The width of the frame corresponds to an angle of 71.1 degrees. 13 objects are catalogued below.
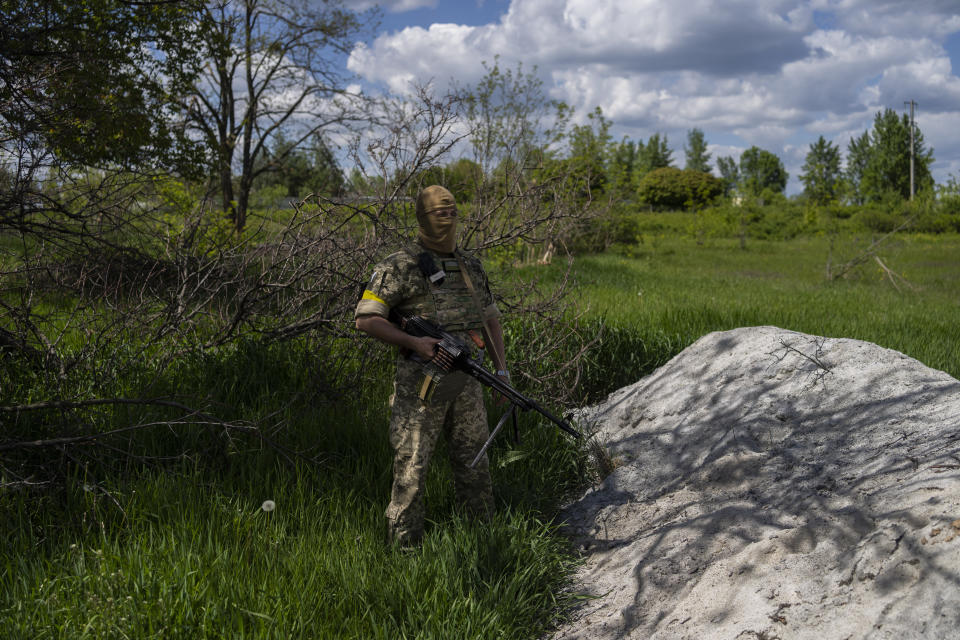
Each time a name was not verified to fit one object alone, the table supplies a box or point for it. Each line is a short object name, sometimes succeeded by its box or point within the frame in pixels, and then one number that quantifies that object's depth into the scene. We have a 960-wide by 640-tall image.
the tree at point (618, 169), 17.96
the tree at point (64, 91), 3.90
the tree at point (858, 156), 59.84
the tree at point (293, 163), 17.39
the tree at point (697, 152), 81.88
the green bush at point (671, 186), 48.19
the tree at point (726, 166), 86.74
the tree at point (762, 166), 76.62
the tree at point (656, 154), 71.69
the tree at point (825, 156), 65.44
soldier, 3.23
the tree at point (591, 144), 17.70
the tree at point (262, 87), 16.89
